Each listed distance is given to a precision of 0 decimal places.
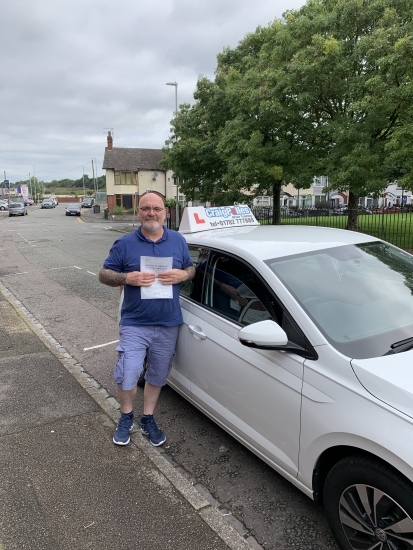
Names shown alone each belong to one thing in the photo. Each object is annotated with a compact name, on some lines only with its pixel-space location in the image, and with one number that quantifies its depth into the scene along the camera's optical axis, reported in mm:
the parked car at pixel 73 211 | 50000
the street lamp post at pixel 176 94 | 24272
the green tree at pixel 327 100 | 10516
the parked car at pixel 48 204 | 71875
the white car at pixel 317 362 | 1807
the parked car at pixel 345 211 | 16694
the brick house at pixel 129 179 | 48062
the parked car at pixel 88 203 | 70438
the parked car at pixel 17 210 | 48041
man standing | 2908
